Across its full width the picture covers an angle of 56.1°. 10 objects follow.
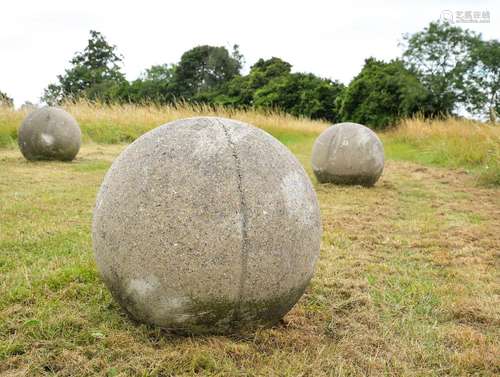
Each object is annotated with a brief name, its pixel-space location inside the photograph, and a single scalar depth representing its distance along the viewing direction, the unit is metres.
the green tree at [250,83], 39.34
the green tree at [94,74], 44.72
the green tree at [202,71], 44.91
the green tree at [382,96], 28.34
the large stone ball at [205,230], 2.61
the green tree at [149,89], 39.72
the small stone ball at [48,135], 10.98
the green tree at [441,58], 27.09
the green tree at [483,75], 25.77
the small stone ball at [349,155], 8.59
